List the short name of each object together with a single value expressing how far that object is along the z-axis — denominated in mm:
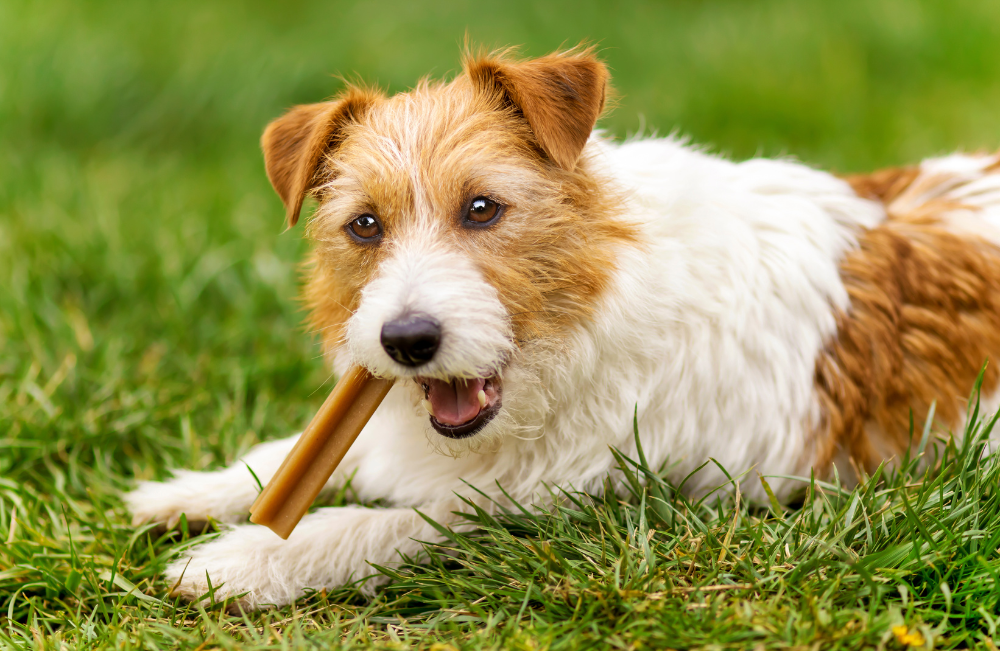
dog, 2768
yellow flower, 2221
